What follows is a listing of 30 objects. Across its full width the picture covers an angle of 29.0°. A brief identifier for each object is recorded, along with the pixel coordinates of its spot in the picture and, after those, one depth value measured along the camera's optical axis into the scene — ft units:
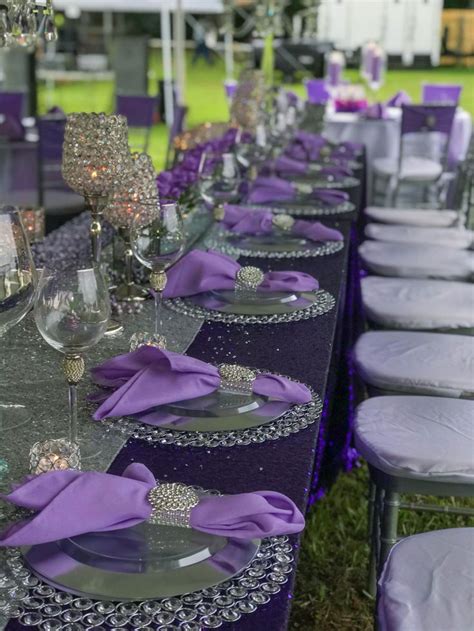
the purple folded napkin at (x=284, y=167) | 10.70
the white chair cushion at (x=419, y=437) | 5.05
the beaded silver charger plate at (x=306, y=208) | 8.54
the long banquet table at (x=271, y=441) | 3.26
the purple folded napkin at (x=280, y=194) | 8.95
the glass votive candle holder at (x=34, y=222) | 6.87
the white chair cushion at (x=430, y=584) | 3.64
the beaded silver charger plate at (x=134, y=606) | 2.48
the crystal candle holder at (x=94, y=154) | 5.08
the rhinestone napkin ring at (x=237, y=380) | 4.00
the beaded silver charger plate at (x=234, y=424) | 3.62
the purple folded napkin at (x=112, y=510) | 2.77
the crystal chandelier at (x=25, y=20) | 5.08
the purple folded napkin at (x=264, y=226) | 7.22
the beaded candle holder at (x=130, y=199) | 5.44
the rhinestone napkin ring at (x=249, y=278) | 5.53
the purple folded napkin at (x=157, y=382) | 3.78
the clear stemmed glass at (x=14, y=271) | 3.39
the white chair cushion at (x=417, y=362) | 6.35
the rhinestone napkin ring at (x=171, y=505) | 2.88
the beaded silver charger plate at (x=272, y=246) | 6.83
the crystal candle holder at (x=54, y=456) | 3.21
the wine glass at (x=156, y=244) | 4.65
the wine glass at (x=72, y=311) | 3.28
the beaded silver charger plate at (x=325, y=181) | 10.24
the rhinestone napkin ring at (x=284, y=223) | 7.40
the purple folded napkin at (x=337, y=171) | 10.88
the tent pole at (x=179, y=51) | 18.31
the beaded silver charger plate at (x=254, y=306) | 5.23
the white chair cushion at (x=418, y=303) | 7.67
